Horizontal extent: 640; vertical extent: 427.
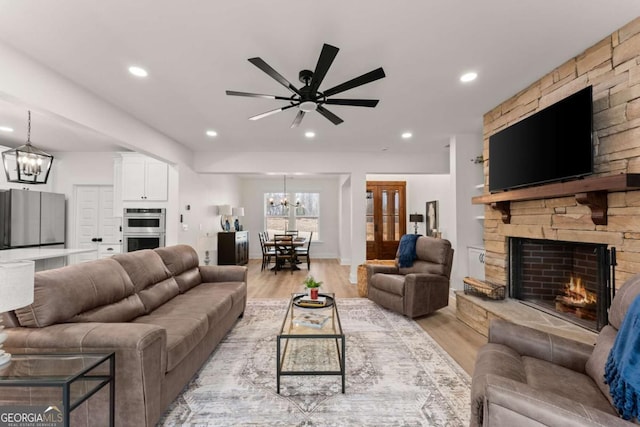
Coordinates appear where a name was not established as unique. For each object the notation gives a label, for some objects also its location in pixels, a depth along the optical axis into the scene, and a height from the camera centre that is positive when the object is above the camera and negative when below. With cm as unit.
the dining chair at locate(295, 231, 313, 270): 740 -83
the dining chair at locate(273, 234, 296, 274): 692 -74
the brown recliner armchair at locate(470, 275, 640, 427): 114 -77
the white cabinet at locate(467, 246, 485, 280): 430 -61
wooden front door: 862 +8
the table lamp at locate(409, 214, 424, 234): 711 +5
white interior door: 577 +1
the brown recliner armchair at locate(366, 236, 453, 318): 377 -82
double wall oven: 534 -15
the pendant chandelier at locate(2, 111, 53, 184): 333 +63
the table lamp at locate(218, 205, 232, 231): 734 +14
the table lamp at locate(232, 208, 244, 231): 794 +16
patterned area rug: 194 -128
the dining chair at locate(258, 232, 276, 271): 738 -82
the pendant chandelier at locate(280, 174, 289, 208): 866 +58
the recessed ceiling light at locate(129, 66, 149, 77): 278 +140
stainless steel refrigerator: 461 +2
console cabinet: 720 -68
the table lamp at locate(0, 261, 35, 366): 144 -33
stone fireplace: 218 +37
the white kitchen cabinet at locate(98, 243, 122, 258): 571 -56
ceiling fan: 206 +107
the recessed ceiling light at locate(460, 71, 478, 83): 289 +141
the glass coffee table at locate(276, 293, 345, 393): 225 -113
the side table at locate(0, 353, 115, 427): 139 -75
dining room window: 955 +18
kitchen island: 333 -42
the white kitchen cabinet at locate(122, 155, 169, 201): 538 +72
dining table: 692 -65
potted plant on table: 303 -69
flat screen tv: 240 +70
